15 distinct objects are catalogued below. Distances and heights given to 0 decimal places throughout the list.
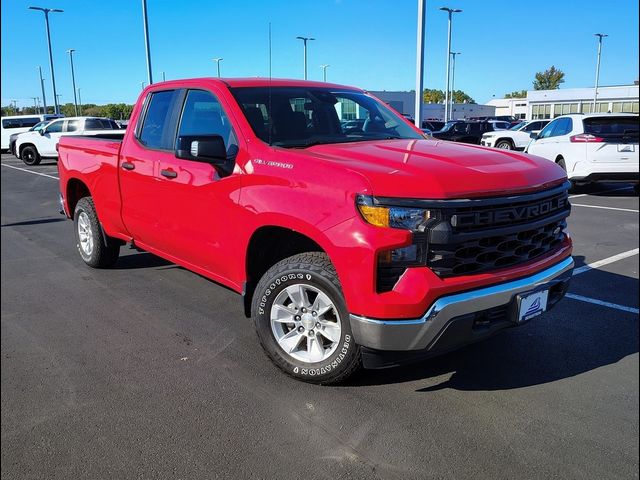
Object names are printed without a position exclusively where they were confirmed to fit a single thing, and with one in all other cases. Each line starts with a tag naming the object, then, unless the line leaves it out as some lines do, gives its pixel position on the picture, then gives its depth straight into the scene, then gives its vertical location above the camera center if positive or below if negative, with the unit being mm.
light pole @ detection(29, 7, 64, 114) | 32656 +2435
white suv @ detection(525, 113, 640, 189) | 11195 -650
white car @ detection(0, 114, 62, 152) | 27141 -103
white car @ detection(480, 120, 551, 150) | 21531 -765
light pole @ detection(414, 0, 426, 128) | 13117 +1354
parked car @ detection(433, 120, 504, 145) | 27281 -634
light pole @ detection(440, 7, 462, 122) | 33784 +5369
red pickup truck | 2930 -596
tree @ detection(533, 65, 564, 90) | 83500 +5580
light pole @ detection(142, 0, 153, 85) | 18080 +2807
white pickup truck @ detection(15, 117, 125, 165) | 21656 -509
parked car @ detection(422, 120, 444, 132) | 35428 -473
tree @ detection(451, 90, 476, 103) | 134488 +4870
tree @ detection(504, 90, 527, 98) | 135375 +5471
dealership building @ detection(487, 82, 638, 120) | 62375 +1833
